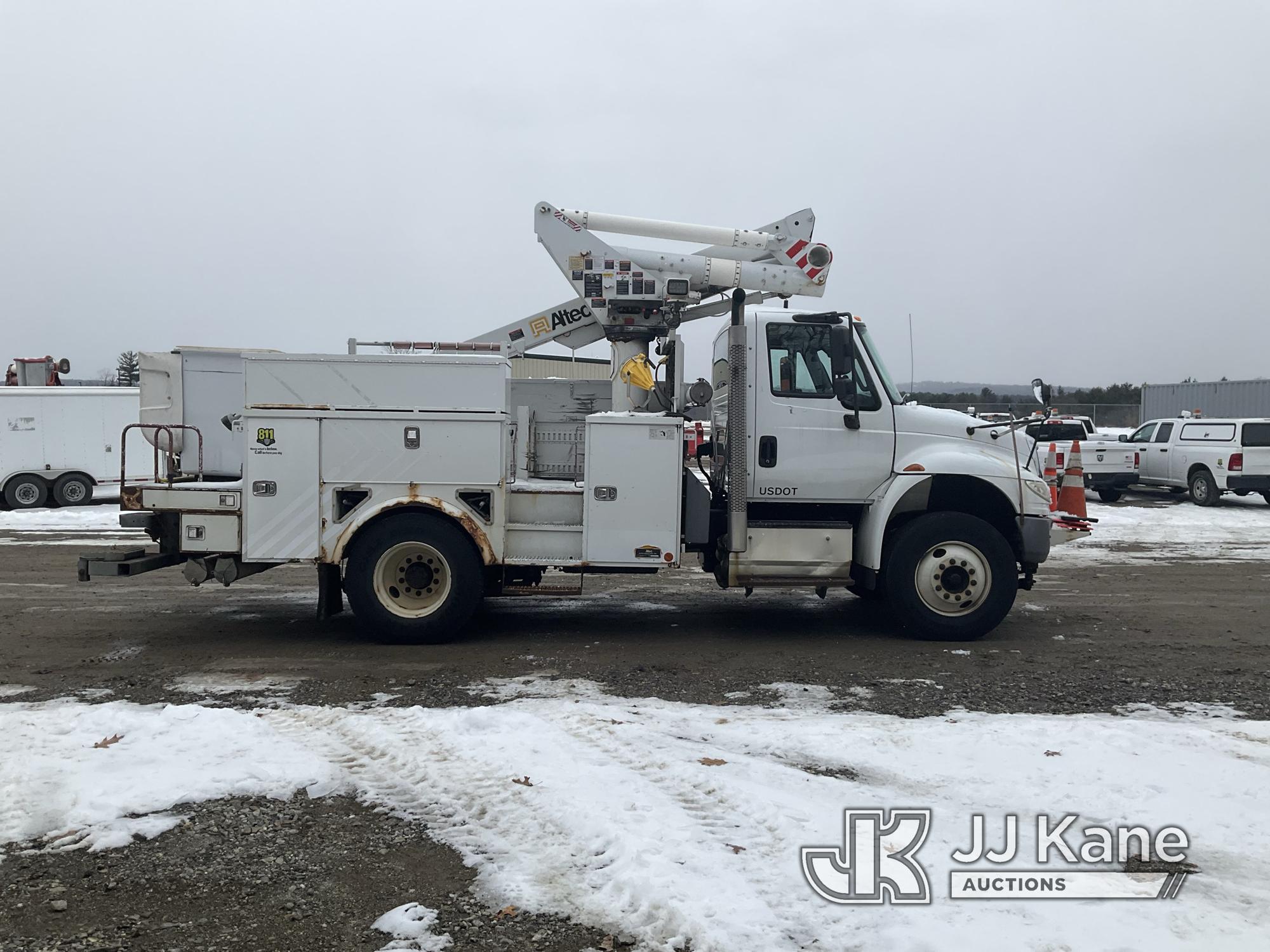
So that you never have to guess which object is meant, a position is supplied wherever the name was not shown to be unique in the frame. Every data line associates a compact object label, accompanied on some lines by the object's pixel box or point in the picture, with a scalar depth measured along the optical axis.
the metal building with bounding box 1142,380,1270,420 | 37.38
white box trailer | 20.59
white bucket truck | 7.78
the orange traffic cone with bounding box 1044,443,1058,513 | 8.63
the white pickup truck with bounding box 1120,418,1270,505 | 20.88
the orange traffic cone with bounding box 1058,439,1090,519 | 8.95
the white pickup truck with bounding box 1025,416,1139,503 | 22.59
